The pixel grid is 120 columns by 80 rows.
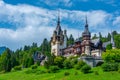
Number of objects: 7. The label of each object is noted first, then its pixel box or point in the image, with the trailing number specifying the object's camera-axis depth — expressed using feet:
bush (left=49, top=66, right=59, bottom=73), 258.57
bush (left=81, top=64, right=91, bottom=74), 236.75
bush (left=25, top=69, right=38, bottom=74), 274.89
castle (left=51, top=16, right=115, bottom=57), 321.11
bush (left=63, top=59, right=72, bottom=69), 270.87
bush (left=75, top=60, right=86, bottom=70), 256.19
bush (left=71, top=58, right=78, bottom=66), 273.58
